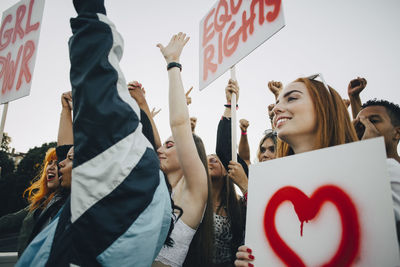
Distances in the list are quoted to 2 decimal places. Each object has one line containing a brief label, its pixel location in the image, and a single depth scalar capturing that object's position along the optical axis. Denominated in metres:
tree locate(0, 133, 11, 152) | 31.58
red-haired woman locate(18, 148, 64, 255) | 2.07
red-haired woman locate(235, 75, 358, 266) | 1.27
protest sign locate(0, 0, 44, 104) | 2.89
